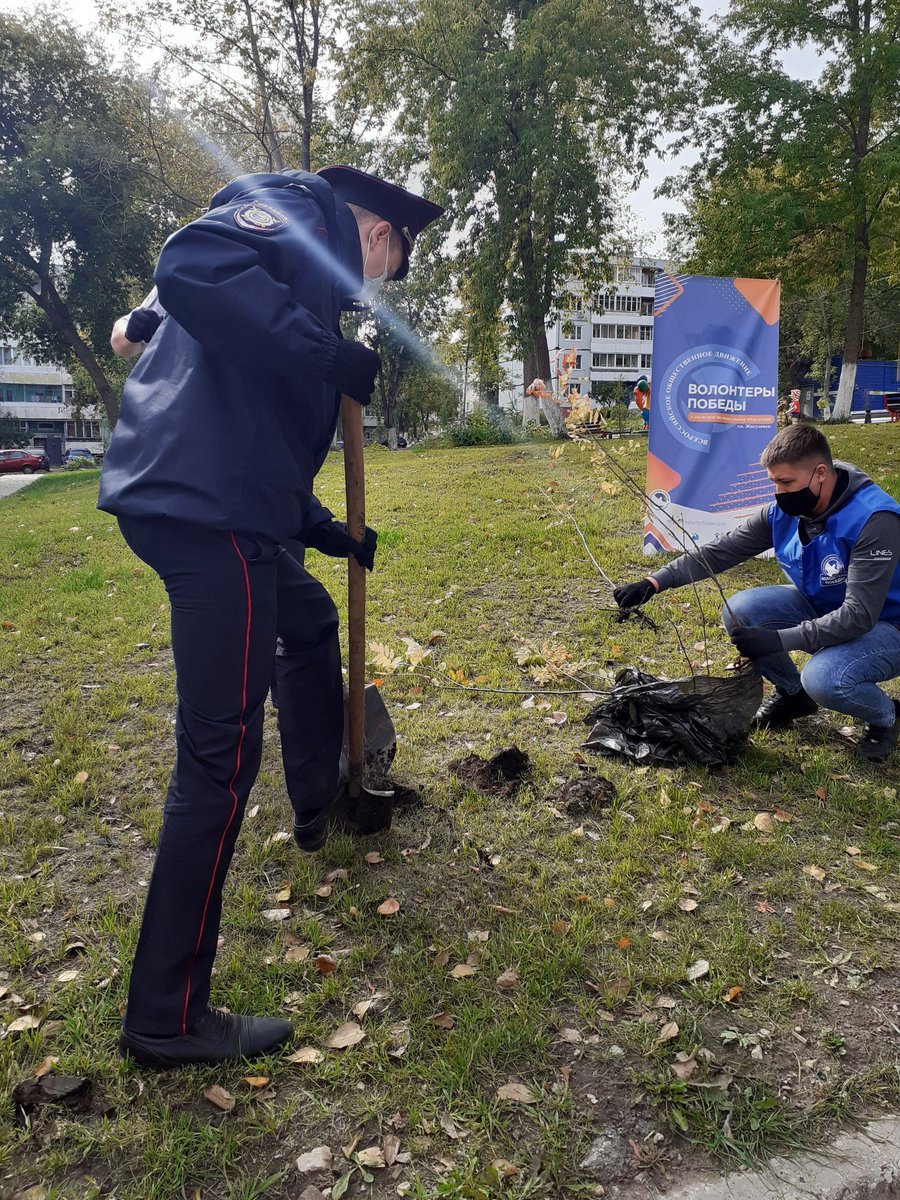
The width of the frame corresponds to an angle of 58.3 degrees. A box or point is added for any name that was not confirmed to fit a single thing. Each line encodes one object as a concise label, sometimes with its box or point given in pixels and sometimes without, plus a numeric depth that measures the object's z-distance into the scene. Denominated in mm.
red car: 40862
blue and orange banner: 6598
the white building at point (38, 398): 70625
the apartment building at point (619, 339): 74625
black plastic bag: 3625
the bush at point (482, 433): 21266
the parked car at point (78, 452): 50812
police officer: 1918
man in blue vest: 3414
